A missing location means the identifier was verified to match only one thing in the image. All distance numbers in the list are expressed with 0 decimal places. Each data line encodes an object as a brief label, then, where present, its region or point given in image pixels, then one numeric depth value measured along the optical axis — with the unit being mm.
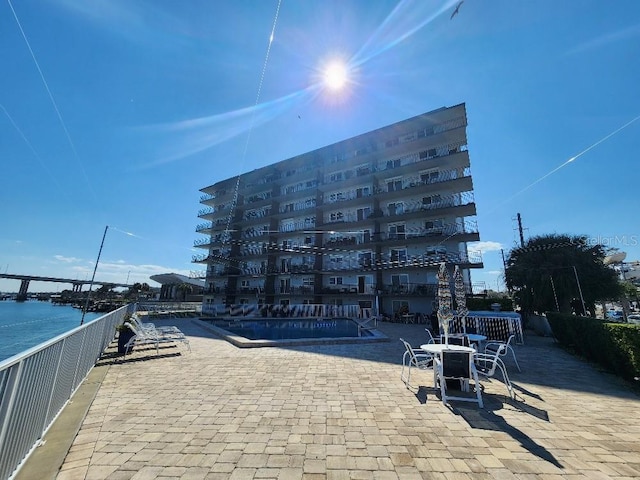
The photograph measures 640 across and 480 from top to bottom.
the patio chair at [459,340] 6660
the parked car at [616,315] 26762
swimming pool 9547
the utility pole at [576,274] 15297
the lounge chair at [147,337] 7238
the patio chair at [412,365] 5359
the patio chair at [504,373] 4680
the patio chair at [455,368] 4469
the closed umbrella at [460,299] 7000
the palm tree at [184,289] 49725
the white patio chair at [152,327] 8578
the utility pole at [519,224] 29831
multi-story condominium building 22469
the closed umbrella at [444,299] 5422
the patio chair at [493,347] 8102
